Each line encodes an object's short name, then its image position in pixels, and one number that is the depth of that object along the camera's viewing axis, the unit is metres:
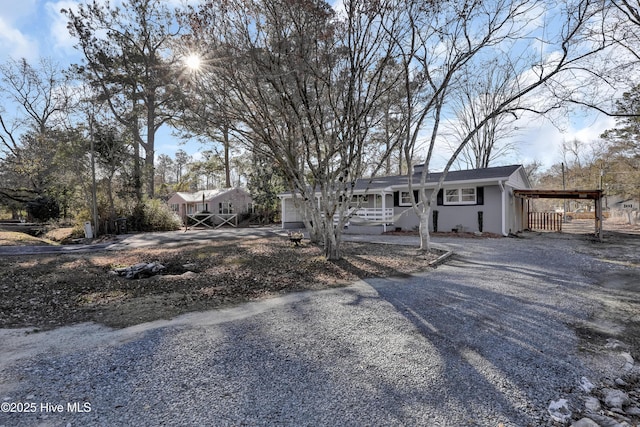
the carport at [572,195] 12.55
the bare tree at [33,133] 17.64
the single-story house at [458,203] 14.03
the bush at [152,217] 16.81
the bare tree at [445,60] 7.69
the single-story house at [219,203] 23.92
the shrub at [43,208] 18.64
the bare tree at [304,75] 6.79
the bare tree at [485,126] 19.24
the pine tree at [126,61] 17.81
